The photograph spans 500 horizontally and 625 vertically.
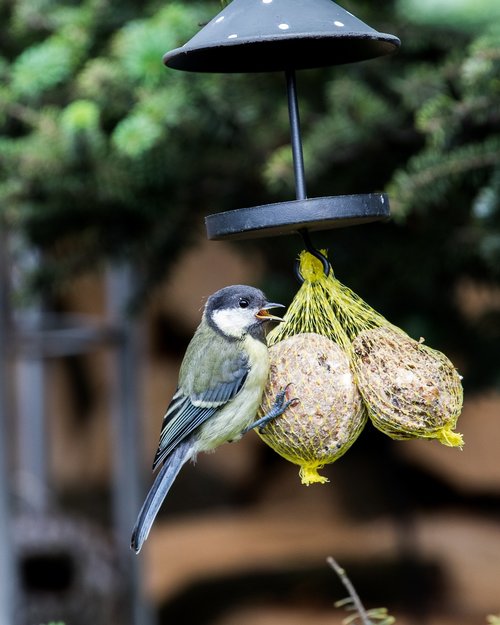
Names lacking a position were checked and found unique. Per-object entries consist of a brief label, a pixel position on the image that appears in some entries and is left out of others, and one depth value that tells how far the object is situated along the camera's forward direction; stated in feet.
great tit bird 15.35
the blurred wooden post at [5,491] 27.04
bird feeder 11.74
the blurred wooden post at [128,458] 33.32
